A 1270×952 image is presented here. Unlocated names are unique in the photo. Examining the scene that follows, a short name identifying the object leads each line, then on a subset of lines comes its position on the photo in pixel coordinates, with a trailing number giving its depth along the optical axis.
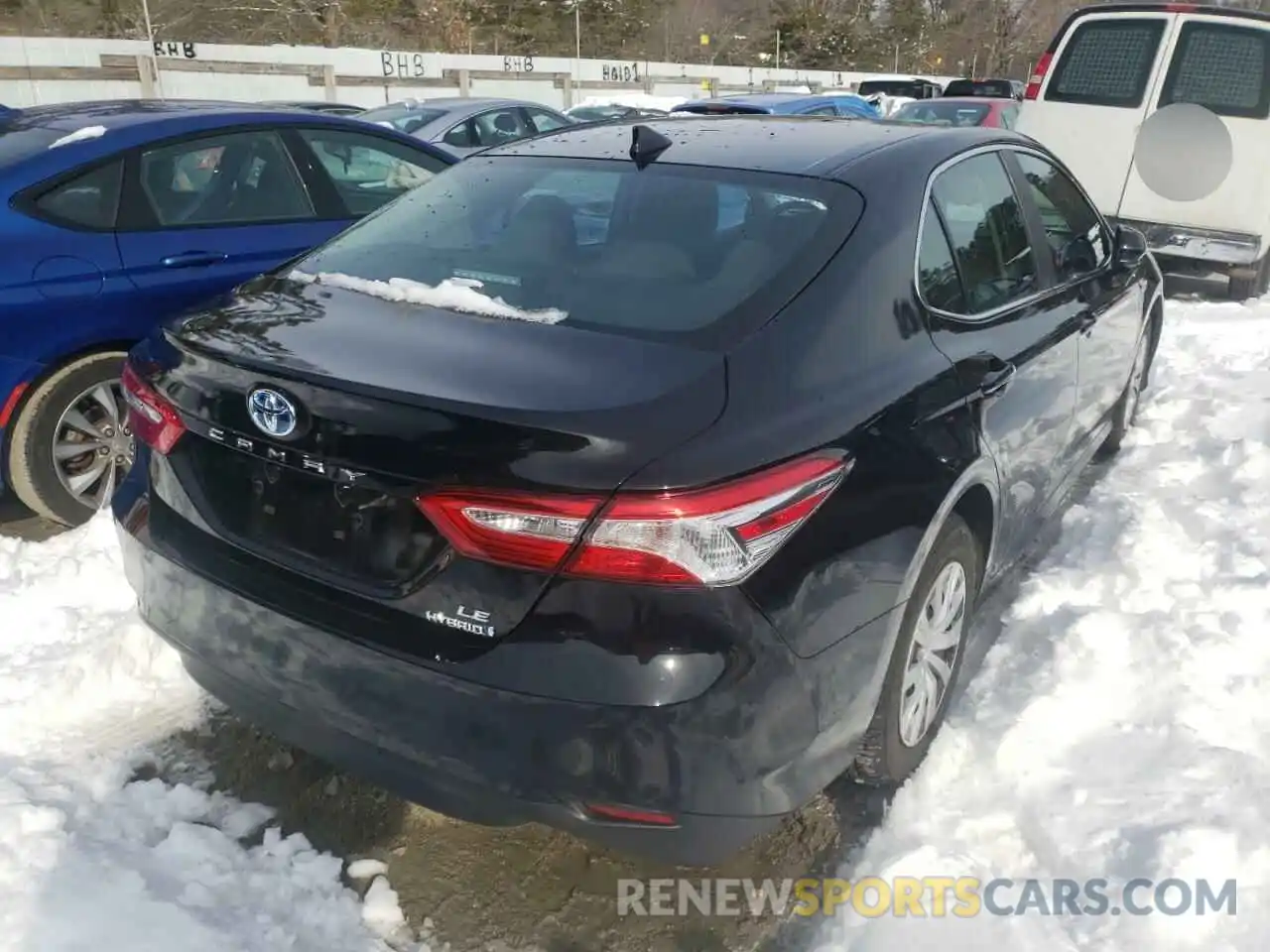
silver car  11.31
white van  7.99
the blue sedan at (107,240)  3.91
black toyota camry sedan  1.93
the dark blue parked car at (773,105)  12.09
